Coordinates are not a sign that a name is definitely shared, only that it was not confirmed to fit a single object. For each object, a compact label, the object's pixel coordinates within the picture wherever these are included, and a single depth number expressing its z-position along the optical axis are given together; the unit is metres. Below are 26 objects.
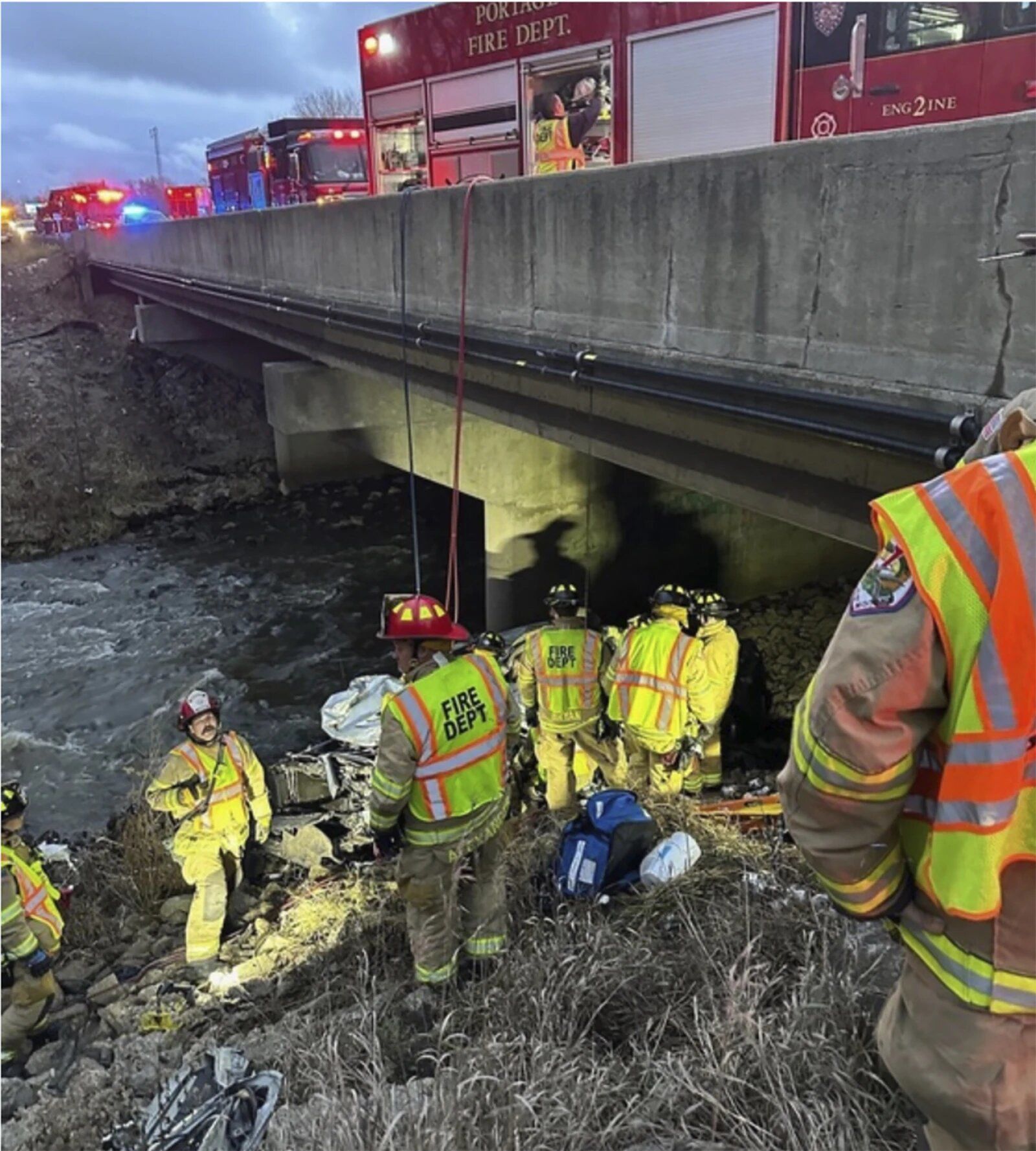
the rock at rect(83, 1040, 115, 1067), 4.46
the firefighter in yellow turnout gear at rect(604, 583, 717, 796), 6.12
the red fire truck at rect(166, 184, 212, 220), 35.80
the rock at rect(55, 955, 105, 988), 5.48
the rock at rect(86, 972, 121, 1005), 5.18
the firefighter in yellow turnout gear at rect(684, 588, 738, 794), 6.30
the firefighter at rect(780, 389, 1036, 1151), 1.39
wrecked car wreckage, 6.60
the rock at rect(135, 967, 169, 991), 5.20
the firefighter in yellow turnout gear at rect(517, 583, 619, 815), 6.60
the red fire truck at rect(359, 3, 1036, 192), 6.10
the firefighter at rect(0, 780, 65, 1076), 4.80
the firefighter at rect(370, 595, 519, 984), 3.87
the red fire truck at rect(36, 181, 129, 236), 35.75
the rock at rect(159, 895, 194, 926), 6.04
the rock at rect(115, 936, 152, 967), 5.58
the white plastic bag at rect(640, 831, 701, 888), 4.34
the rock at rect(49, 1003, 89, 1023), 5.08
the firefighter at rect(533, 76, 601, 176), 9.05
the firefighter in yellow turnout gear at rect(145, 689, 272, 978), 5.27
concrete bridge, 3.72
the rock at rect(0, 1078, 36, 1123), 4.14
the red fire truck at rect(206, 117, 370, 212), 20.72
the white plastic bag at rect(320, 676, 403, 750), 7.97
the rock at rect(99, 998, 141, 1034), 4.75
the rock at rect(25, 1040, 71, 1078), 4.70
